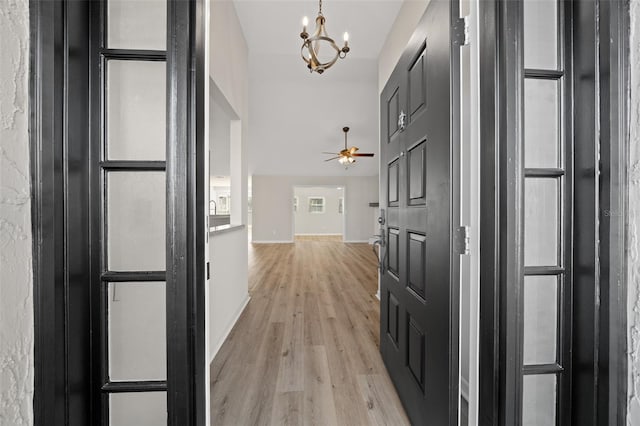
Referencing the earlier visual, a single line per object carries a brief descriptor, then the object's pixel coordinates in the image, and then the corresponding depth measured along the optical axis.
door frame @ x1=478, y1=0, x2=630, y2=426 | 0.76
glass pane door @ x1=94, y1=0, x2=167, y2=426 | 0.91
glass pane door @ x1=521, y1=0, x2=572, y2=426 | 0.89
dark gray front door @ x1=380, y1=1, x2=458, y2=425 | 1.08
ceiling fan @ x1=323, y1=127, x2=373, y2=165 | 5.66
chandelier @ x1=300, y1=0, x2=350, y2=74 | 2.12
